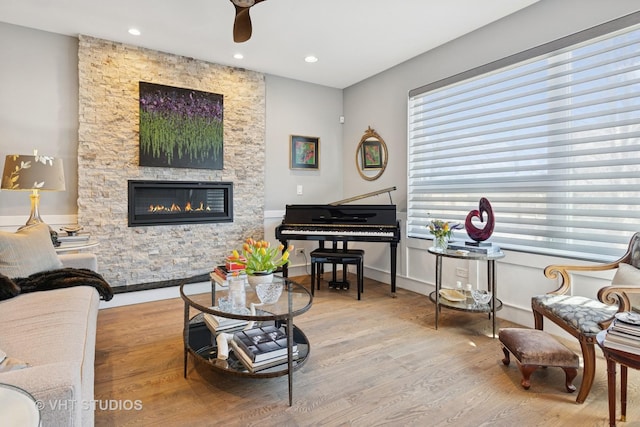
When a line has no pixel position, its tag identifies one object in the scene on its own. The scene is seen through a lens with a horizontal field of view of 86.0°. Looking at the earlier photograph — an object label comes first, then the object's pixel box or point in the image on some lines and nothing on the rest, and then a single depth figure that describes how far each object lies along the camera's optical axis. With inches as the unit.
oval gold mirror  178.7
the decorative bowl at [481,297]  110.3
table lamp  103.7
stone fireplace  139.5
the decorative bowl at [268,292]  79.7
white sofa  37.0
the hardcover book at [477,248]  110.0
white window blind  96.7
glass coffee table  71.5
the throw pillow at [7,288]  80.2
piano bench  148.0
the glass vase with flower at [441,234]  120.9
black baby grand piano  151.3
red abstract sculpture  112.8
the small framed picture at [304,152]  190.9
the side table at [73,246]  109.3
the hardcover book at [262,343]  75.8
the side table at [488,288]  107.7
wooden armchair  73.4
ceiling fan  91.1
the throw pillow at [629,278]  78.7
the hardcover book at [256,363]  74.0
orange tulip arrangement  81.0
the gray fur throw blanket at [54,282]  81.6
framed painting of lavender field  149.6
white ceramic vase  80.2
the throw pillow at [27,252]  88.1
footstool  77.7
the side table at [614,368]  57.5
